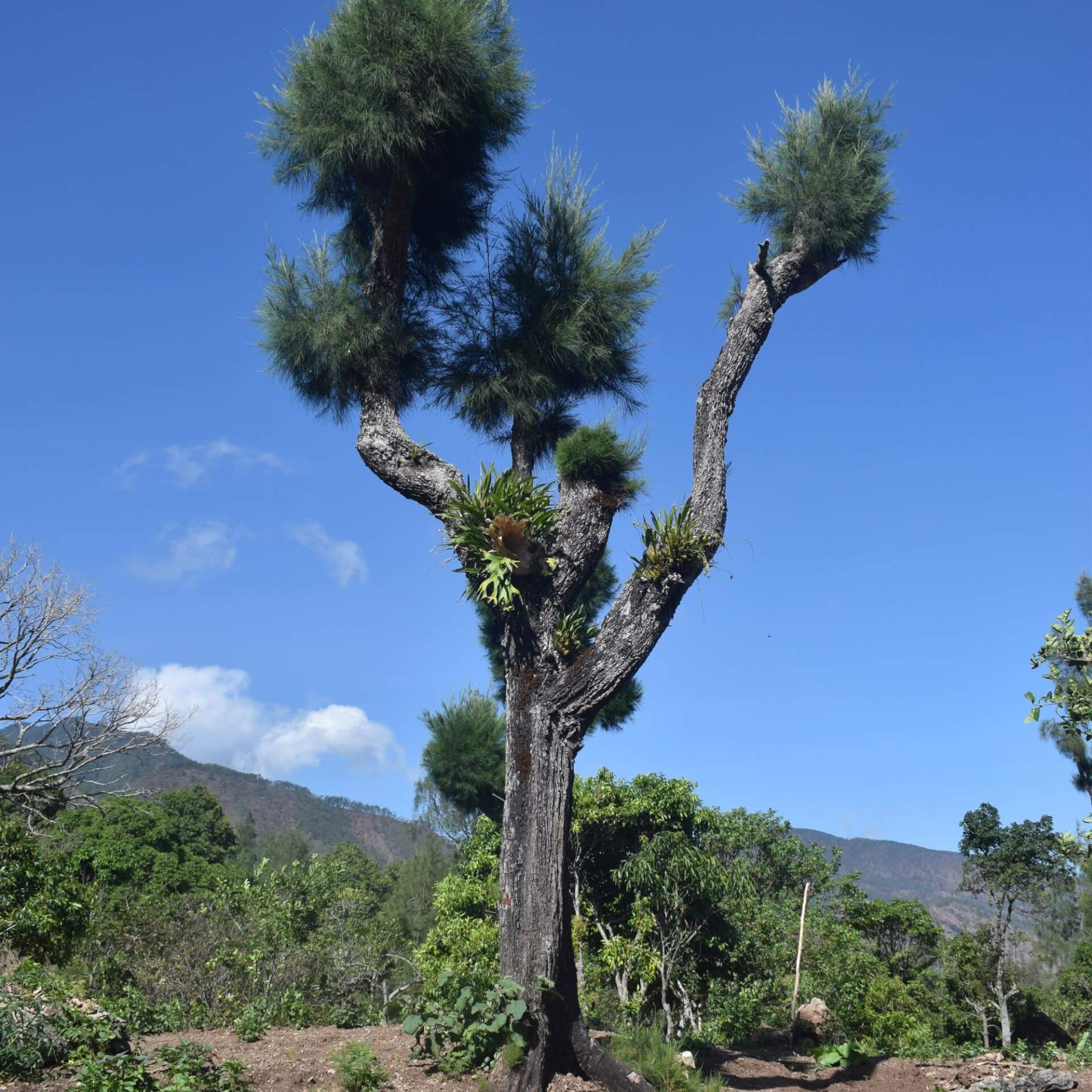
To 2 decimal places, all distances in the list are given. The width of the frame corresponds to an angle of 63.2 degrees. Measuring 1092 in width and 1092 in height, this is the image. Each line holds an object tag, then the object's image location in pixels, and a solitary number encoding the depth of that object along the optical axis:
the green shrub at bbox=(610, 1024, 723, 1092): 6.50
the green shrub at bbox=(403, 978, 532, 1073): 5.80
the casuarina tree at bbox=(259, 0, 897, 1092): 6.43
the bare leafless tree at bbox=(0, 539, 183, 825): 13.41
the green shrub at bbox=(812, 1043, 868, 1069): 8.38
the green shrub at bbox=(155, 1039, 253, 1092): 5.51
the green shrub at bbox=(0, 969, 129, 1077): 5.39
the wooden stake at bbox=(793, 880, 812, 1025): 10.55
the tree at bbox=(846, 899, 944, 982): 17.78
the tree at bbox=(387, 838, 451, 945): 28.67
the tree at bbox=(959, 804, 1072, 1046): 18.98
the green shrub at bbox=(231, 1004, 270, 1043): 7.09
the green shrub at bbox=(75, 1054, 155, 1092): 5.00
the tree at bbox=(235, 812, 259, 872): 35.78
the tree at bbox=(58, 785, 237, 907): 21.33
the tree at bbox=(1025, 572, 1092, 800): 5.30
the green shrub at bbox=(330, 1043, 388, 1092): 5.74
